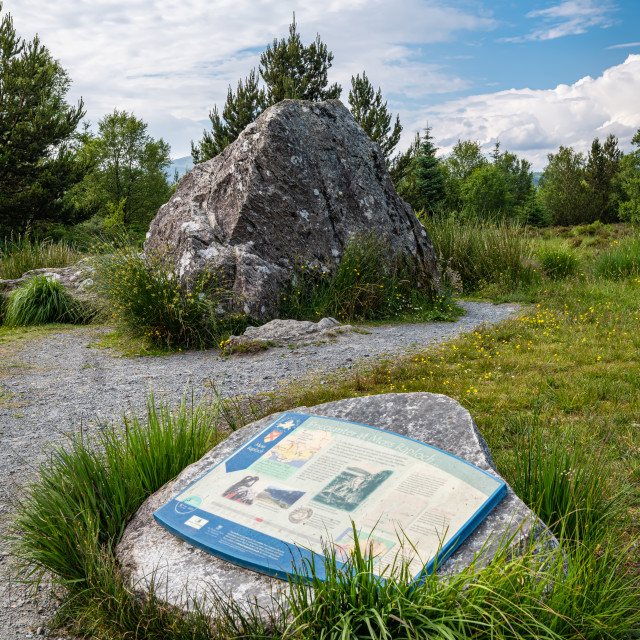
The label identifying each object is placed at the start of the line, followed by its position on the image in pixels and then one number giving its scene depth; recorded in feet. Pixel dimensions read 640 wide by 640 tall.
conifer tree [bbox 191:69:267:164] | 80.18
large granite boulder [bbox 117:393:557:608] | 5.85
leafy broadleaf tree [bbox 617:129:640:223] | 116.57
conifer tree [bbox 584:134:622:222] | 131.23
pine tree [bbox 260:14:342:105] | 80.94
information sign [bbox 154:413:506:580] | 5.91
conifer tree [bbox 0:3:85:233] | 68.54
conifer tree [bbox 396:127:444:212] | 82.69
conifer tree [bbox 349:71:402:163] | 77.10
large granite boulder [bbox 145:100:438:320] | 23.56
